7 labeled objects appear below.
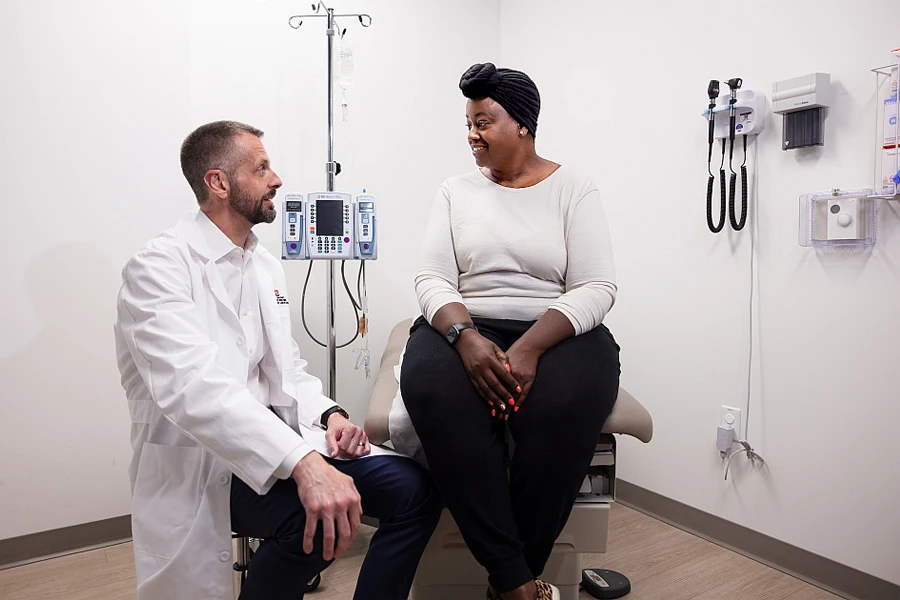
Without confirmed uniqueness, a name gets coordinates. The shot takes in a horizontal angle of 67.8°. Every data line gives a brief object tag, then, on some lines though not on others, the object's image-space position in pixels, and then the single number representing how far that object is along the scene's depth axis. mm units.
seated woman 1408
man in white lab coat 1147
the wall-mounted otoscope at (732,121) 2018
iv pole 2352
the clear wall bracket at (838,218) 1785
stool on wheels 1635
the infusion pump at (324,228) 2236
